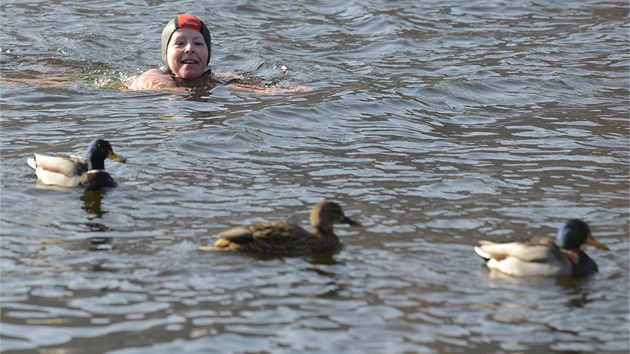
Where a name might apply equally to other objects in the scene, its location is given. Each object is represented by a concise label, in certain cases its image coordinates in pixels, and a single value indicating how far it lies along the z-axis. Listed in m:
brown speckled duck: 19.59
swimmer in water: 34.53
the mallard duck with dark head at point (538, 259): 18.83
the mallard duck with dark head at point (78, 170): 23.47
